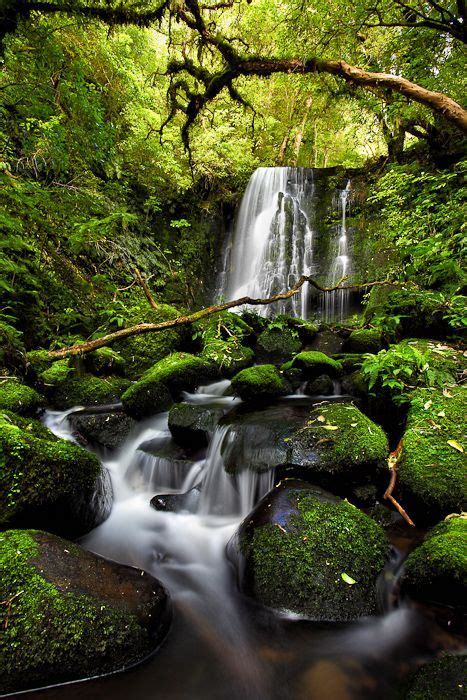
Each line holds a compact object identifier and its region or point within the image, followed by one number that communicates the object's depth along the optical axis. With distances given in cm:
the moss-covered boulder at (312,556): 241
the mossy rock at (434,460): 298
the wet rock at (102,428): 494
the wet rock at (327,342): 768
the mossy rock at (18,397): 455
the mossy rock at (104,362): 679
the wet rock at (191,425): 469
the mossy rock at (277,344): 784
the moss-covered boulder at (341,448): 344
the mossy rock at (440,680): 170
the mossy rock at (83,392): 586
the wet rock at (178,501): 389
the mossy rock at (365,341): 678
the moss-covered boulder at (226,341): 707
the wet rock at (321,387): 588
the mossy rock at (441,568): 231
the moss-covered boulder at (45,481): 276
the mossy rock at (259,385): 564
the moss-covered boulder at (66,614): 186
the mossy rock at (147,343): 712
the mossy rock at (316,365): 622
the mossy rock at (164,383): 539
